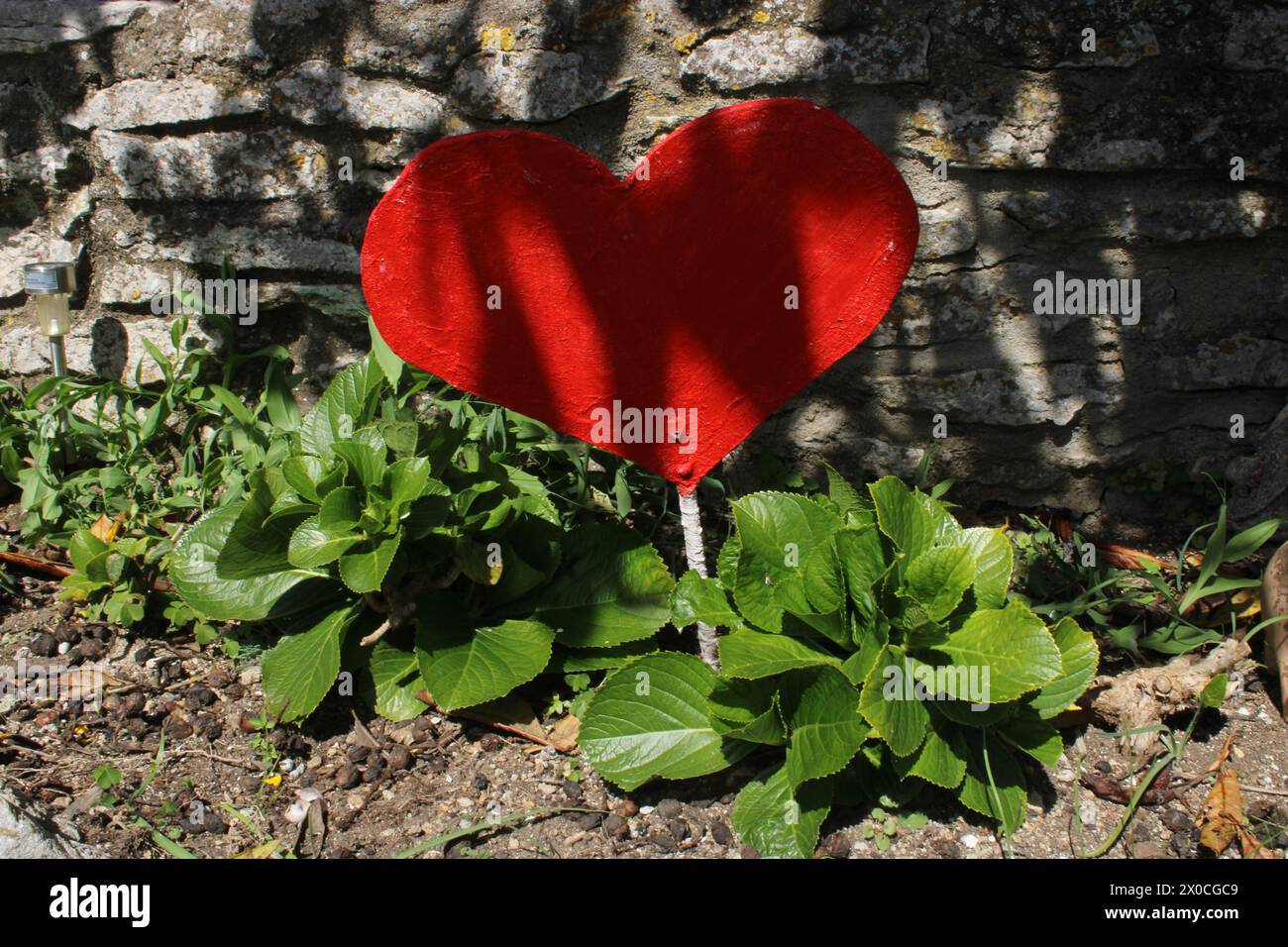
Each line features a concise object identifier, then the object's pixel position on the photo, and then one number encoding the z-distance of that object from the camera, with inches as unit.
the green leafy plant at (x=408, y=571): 74.2
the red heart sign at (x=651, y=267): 69.4
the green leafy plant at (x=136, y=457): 93.7
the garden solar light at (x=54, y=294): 99.7
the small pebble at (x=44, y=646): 90.3
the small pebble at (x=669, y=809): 75.6
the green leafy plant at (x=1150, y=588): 85.4
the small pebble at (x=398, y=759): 80.0
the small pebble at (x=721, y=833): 73.6
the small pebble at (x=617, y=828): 74.4
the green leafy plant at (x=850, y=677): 67.7
